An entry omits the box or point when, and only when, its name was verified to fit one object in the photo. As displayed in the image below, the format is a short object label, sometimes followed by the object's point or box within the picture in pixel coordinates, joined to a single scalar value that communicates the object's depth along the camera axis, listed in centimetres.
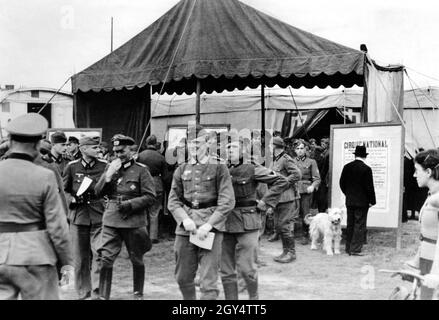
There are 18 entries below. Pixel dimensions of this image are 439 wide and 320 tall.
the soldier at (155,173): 1016
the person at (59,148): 817
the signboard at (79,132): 1023
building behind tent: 2155
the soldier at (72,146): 885
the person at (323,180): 1170
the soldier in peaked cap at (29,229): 401
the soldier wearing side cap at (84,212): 674
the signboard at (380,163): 988
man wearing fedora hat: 944
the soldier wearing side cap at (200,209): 529
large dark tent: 988
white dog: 962
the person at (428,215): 457
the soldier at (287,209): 894
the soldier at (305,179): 1058
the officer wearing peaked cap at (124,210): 627
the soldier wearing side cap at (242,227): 582
